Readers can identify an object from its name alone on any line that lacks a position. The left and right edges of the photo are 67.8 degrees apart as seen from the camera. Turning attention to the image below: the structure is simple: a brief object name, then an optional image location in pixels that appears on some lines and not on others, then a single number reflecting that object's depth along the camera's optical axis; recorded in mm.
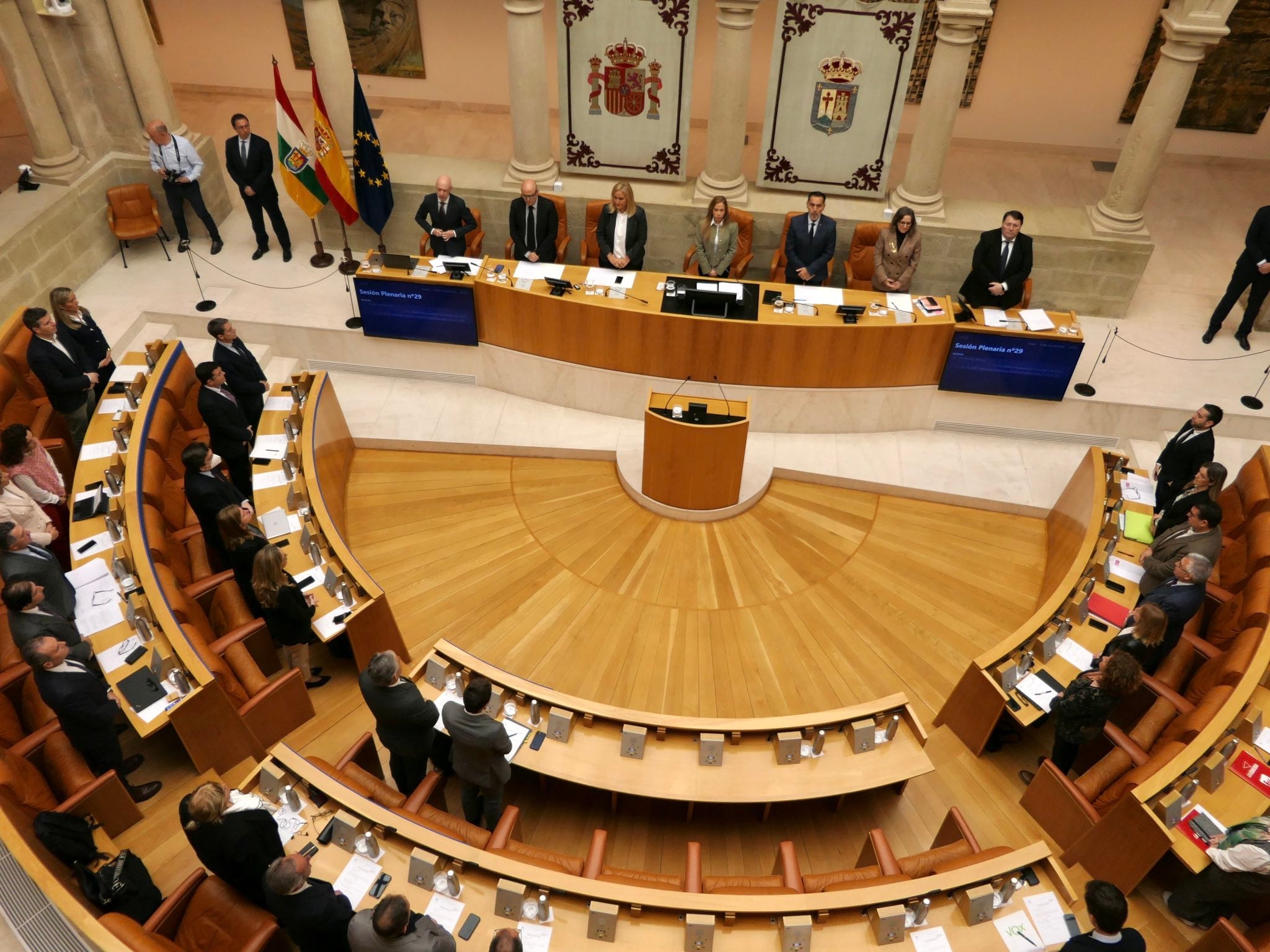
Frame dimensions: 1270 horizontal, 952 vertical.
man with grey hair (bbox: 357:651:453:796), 4824
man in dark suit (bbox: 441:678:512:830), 4684
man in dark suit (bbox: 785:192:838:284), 8812
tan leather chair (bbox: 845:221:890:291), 9039
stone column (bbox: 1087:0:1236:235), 8273
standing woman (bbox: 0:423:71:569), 6047
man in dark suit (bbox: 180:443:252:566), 6066
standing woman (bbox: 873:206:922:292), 8547
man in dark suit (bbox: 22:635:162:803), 4750
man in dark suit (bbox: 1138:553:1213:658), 5551
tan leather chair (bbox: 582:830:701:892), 4633
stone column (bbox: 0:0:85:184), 9109
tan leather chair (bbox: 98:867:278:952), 4383
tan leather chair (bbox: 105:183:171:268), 9938
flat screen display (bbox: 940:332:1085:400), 8141
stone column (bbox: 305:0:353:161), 9141
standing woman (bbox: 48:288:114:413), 7160
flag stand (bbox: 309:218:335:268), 10102
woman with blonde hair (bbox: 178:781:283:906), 4184
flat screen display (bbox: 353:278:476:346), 8625
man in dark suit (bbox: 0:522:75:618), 5465
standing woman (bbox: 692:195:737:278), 8742
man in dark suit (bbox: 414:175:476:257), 9039
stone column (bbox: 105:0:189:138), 9547
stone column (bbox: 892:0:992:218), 8422
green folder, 6703
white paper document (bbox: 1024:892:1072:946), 4418
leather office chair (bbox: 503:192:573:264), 9328
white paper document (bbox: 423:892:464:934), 4398
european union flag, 9141
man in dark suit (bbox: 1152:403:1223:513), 6586
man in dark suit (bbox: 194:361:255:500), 6754
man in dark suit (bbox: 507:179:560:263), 8906
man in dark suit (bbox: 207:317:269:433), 7051
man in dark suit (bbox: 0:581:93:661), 5039
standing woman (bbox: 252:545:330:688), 5480
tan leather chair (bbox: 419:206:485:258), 9352
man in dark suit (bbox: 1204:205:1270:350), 8469
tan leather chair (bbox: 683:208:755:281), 9078
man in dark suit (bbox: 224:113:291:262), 9398
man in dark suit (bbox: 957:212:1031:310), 8477
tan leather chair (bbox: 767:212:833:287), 9102
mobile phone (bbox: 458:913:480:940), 4359
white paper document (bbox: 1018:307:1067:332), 8156
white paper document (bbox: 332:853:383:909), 4496
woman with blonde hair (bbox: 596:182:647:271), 8875
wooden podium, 7562
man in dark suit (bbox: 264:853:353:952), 3930
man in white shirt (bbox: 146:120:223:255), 9383
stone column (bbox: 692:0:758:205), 8797
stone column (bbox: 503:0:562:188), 9047
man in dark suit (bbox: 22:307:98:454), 6930
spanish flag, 9000
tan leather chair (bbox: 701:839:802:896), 4617
